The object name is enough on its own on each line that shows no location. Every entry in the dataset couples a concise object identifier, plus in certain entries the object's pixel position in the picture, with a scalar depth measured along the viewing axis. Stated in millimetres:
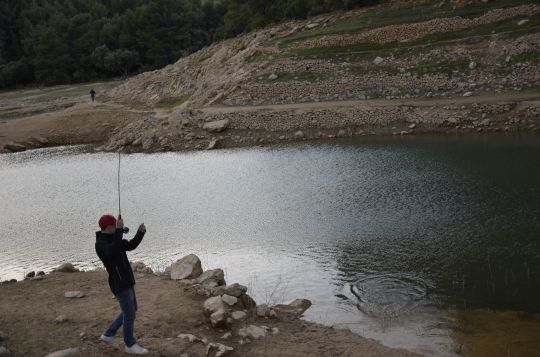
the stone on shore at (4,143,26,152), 52250
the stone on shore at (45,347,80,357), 10531
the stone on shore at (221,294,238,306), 13547
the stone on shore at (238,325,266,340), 12242
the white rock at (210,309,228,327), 12500
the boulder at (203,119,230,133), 45469
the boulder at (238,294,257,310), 13805
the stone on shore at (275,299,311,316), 14469
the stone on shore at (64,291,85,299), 14789
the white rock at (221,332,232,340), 12154
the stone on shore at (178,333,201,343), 11867
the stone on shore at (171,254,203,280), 16500
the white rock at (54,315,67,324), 12906
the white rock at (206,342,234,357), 11141
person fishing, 10617
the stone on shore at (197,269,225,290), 15472
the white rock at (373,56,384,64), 49688
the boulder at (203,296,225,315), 12859
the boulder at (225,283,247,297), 13961
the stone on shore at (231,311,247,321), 12980
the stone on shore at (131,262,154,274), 17656
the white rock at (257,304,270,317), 13578
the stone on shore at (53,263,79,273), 18047
